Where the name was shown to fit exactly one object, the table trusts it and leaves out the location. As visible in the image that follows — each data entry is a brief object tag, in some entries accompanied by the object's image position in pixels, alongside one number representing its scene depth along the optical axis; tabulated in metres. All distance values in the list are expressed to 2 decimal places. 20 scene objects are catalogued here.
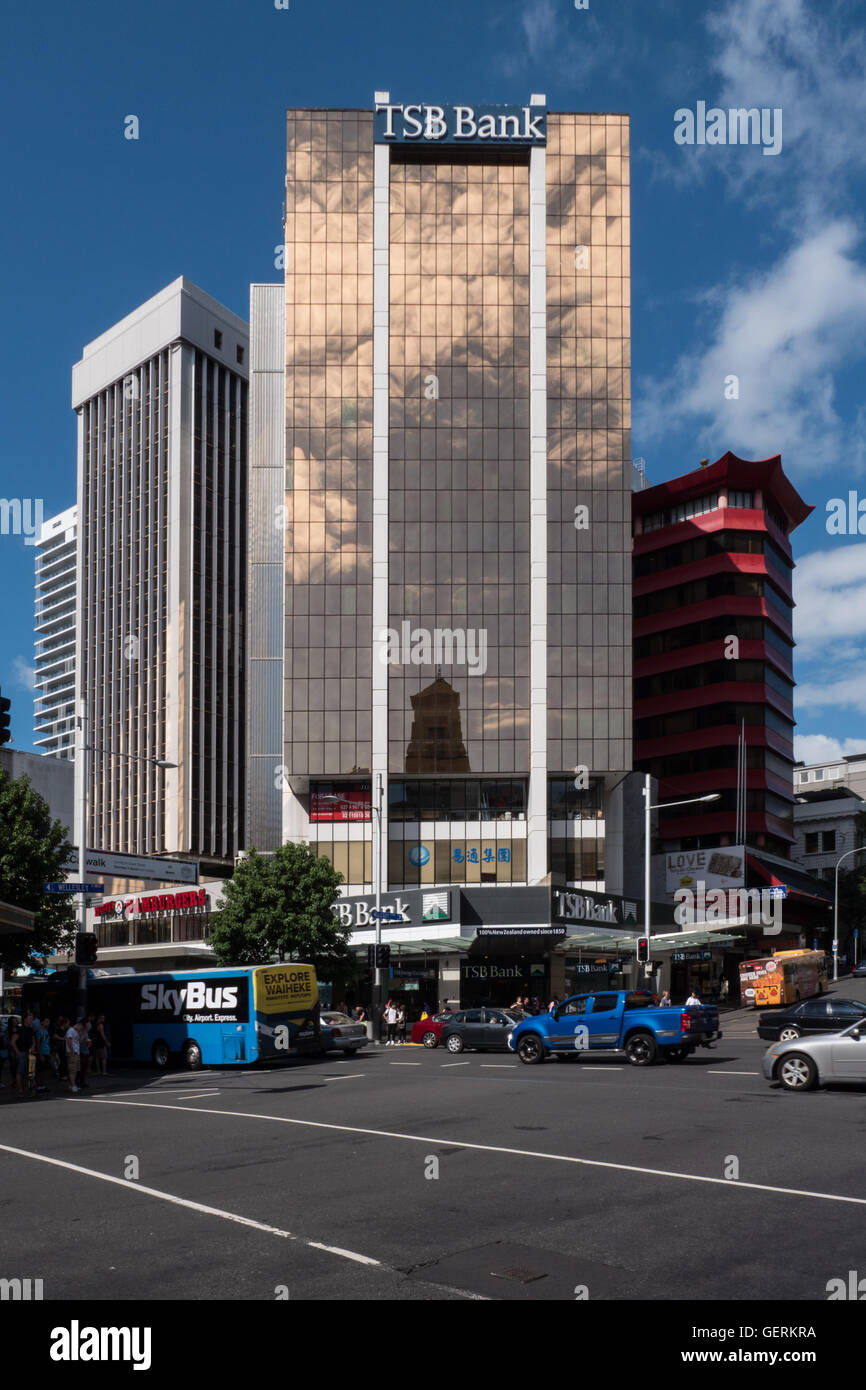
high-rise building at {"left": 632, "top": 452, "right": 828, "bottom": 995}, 91.69
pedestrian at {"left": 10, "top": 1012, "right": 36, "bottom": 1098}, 28.45
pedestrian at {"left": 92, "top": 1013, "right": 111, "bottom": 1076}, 33.78
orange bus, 58.81
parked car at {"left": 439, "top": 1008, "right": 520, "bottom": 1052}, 38.88
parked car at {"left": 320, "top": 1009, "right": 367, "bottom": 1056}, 38.66
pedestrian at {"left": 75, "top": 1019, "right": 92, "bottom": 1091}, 29.64
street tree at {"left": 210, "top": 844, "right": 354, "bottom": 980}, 53.22
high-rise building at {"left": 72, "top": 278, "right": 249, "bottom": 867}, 136.12
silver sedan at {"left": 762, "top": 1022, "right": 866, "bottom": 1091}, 22.73
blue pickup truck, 30.72
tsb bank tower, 71.50
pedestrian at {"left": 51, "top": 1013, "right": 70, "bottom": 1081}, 32.66
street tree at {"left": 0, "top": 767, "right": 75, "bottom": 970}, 46.00
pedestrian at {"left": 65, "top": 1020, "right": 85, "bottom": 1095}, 29.11
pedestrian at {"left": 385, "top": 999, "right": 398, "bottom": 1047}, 47.94
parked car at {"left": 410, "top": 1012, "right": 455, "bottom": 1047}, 43.22
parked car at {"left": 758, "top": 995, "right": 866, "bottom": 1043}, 32.22
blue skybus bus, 34.72
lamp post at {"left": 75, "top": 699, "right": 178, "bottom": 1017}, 33.91
